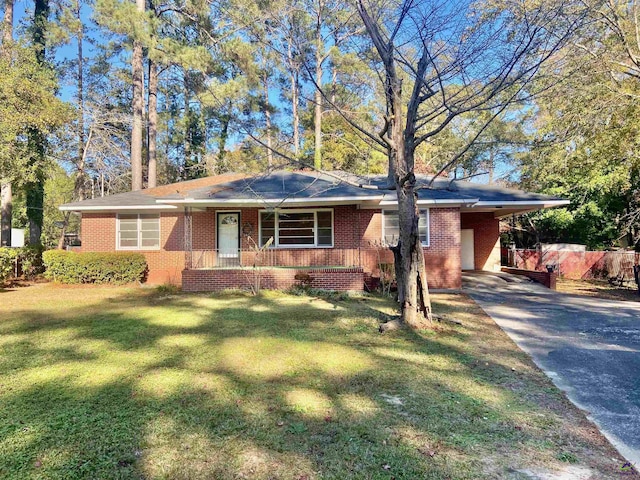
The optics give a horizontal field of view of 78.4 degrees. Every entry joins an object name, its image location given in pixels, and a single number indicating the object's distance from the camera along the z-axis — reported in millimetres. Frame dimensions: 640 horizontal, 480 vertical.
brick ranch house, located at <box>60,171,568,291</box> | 11867
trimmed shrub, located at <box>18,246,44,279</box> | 14375
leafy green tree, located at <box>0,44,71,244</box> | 11555
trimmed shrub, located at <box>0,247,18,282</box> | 12789
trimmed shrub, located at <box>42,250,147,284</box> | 13078
